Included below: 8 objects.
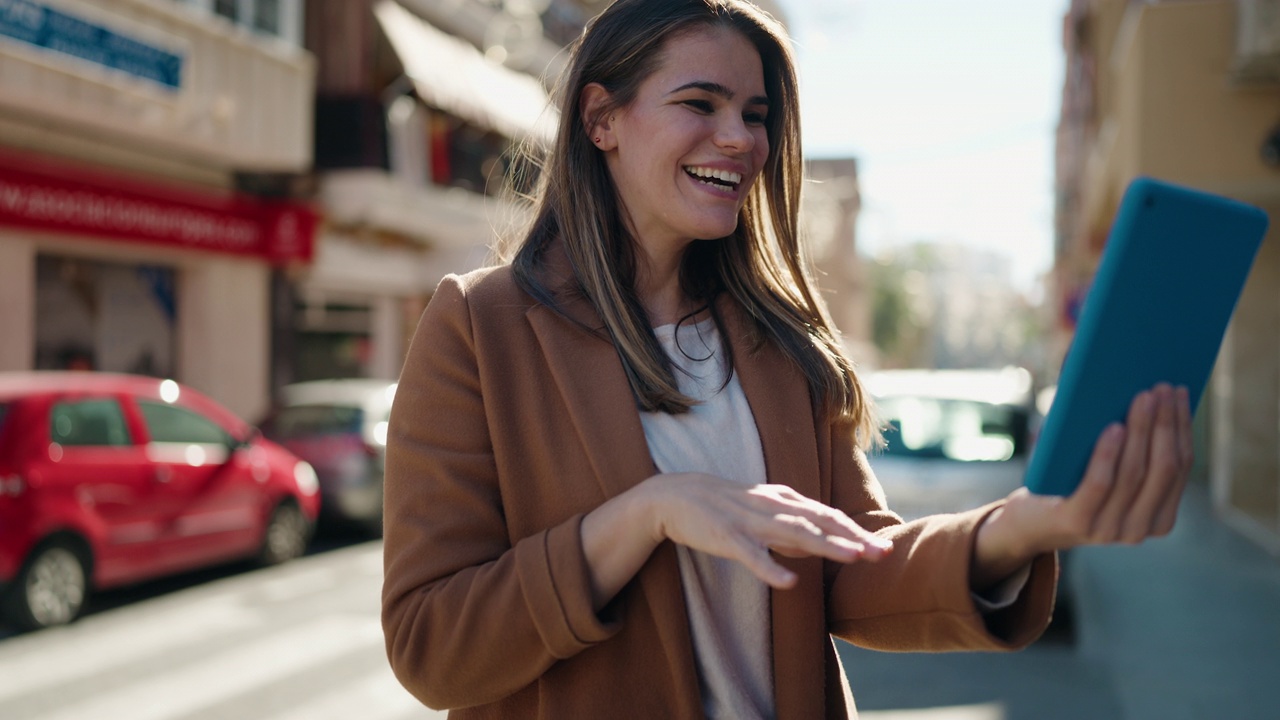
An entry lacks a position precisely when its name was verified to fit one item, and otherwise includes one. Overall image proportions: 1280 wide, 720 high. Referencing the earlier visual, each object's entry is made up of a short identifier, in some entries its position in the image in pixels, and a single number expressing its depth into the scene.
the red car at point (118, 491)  7.47
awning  18.56
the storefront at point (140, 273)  12.66
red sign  12.43
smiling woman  1.52
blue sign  11.07
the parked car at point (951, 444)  8.06
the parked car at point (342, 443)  11.66
